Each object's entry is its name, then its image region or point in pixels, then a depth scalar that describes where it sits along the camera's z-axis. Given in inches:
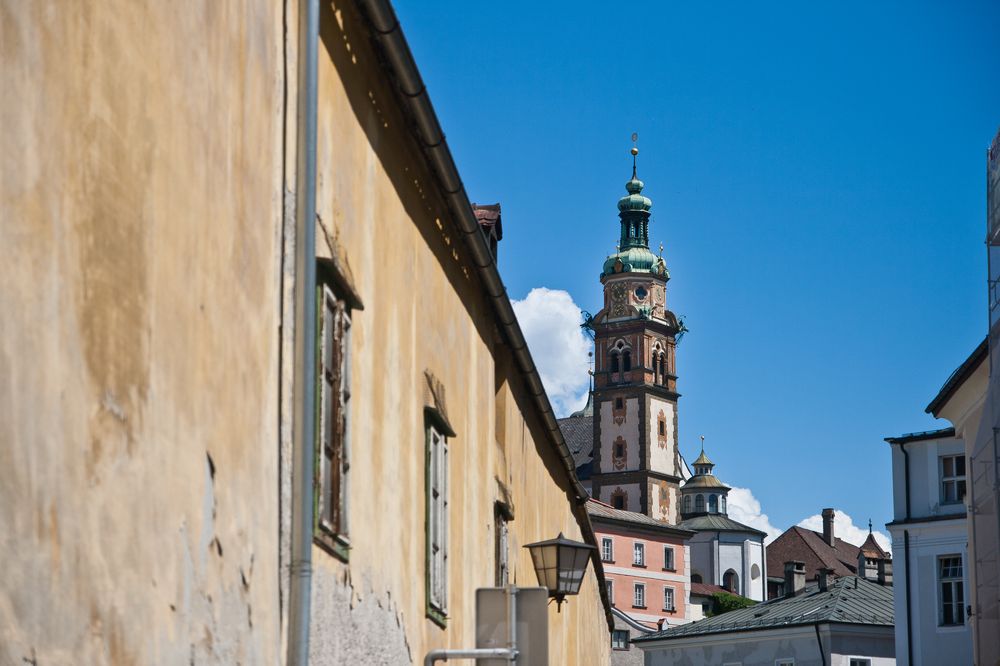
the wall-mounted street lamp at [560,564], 536.4
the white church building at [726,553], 4805.6
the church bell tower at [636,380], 4576.8
